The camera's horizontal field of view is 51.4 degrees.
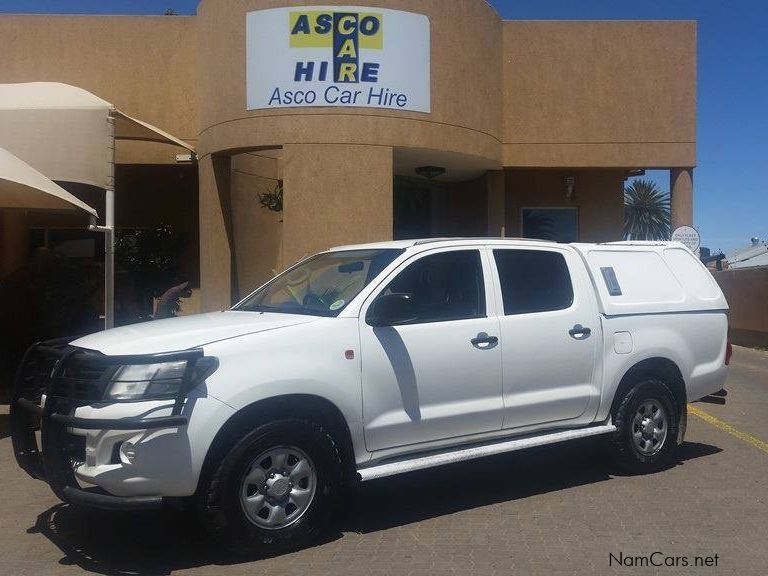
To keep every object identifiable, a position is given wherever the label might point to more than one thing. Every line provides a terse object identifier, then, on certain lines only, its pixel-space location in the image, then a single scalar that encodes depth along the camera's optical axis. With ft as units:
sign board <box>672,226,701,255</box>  53.66
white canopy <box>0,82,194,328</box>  33.24
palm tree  160.86
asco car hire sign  44.57
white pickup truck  14.75
